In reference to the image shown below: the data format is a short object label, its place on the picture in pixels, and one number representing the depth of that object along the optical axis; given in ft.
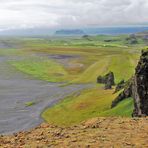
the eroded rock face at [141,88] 179.42
